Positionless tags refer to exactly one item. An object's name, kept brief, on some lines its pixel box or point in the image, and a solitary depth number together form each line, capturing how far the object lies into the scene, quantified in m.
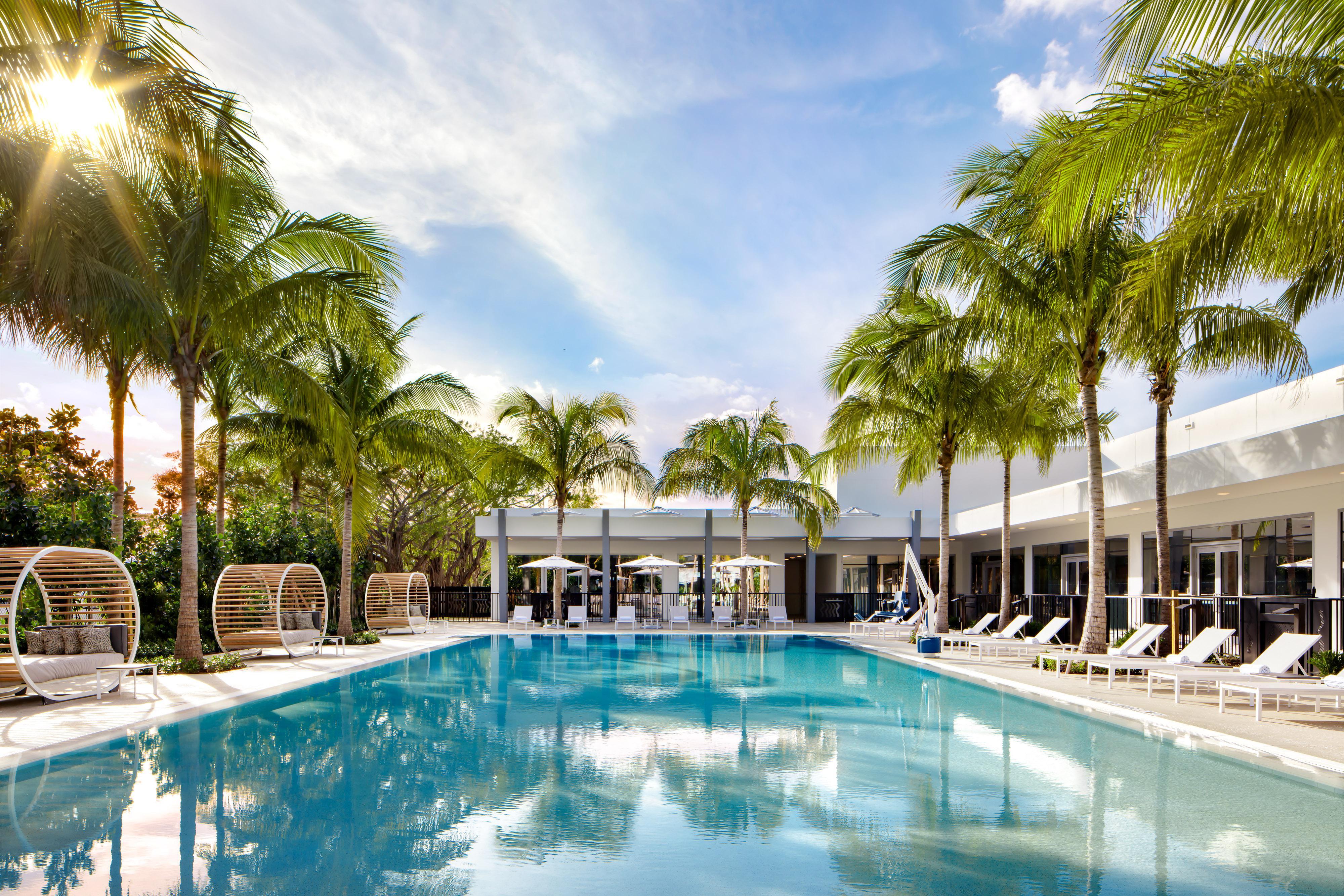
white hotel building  13.81
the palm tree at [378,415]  19.00
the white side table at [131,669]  10.12
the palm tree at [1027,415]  15.30
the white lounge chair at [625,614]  26.50
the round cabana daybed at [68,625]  9.67
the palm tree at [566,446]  24.55
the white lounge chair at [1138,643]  13.41
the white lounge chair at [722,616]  26.48
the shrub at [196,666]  12.74
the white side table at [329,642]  16.48
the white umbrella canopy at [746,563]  25.14
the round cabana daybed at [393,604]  22.69
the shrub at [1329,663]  11.94
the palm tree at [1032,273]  12.92
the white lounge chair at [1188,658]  11.98
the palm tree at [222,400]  16.59
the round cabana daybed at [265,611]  15.15
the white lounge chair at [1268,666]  10.56
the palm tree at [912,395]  16.81
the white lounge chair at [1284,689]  9.56
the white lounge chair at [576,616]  25.42
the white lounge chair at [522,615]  25.62
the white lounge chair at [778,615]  26.94
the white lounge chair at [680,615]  27.14
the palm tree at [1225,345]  12.52
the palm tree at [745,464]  24.73
